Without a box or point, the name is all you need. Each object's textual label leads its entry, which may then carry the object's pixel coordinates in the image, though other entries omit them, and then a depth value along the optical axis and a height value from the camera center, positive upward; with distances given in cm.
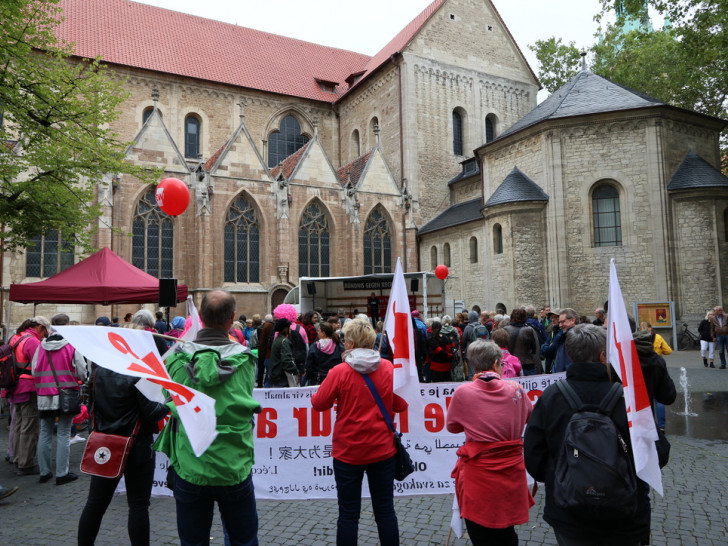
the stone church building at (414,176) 2017 +543
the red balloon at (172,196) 959 +204
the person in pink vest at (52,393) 593 -86
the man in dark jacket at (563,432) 254 -67
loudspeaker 799 +27
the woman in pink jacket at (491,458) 305 -88
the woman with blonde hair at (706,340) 1431 -110
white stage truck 1925 +49
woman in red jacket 342 -82
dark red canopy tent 955 +49
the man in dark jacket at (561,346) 677 -59
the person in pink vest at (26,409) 638 -113
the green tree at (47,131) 1019 +378
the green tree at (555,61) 3605 +1608
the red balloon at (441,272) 1806 +110
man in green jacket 277 -69
